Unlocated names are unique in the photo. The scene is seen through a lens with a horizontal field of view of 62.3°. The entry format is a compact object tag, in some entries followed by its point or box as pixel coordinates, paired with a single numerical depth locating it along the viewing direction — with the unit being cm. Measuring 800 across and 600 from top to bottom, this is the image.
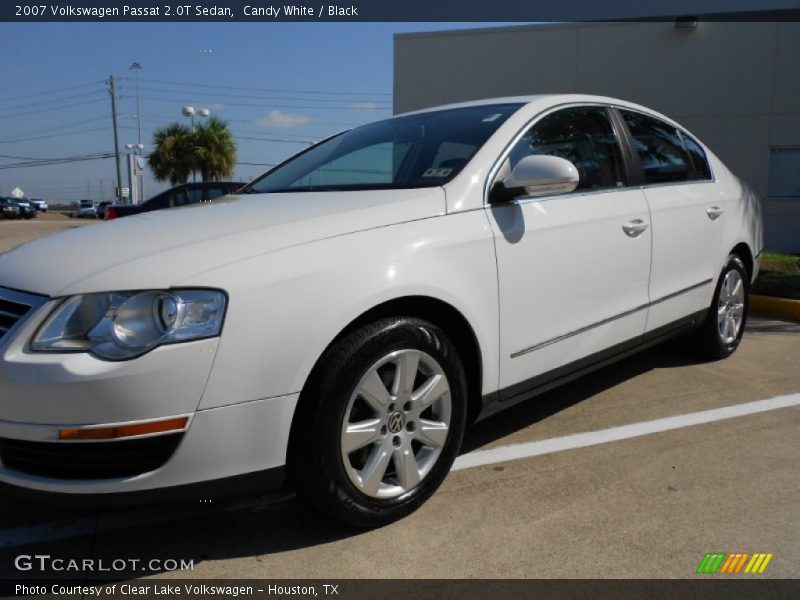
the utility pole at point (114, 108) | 4609
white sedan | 185
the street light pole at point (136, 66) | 4362
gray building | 1184
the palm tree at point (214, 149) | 3575
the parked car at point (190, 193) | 1141
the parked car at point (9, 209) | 4212
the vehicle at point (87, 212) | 5381
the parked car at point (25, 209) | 4342
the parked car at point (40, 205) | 6231
